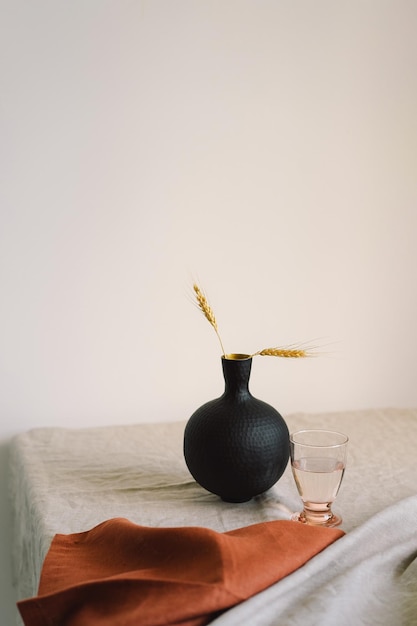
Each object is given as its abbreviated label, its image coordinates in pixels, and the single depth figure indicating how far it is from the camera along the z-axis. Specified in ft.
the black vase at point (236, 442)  3.55
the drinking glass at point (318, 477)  3.44
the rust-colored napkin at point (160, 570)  2.46
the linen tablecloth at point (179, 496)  2.88
